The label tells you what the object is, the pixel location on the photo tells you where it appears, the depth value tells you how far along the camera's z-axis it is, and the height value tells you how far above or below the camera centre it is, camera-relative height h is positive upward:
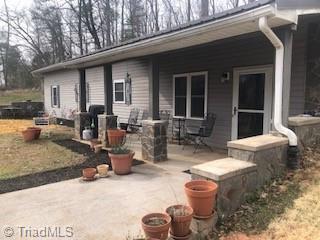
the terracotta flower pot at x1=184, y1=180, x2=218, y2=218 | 2.83 -0.99
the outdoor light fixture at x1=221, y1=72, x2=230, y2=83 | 6.43 +0.48
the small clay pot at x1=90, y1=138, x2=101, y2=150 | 7.00 -1.08
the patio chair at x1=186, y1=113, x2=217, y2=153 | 6.45 -0.74
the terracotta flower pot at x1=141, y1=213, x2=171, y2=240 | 2.56 -1.14
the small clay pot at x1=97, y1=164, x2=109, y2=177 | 4.89 -1.20
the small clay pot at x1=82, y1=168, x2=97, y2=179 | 4.68 -1.20
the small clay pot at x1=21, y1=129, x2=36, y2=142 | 8.21 -1.01
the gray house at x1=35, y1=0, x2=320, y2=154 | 3.92 +0.67
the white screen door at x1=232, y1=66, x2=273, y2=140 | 5.71 -0.05
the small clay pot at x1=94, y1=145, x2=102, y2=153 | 6.70 -1.15
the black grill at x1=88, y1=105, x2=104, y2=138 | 8.45 -0.42
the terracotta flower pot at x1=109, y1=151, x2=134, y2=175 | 4.92 -1.09
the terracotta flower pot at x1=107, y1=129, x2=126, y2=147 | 6.88 -0.91
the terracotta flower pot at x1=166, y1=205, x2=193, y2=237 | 2.69 -1.15
